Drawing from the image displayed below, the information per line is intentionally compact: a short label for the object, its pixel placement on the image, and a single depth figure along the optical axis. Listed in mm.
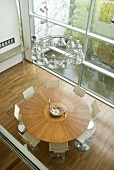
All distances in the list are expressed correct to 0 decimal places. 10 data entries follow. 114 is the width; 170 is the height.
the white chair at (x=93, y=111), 3187
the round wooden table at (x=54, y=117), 2760
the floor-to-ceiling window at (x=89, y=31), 3457
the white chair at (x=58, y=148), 2764
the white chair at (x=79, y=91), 3542
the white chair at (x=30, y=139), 2811
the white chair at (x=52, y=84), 3705
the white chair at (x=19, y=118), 3160
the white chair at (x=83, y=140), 2936
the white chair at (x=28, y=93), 3466
